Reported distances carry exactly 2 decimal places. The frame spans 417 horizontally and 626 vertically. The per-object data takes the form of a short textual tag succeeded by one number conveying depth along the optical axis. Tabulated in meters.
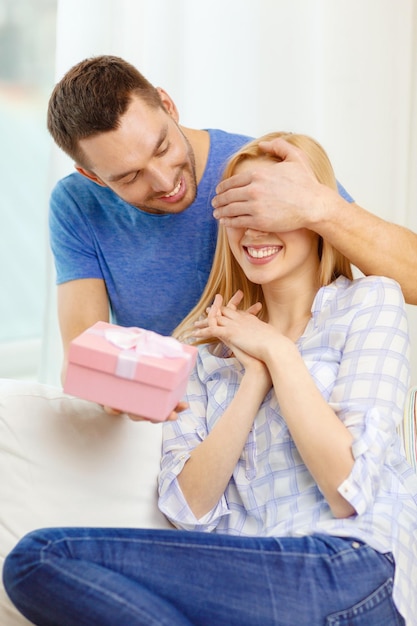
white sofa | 2.33
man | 2.41
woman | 2.14
